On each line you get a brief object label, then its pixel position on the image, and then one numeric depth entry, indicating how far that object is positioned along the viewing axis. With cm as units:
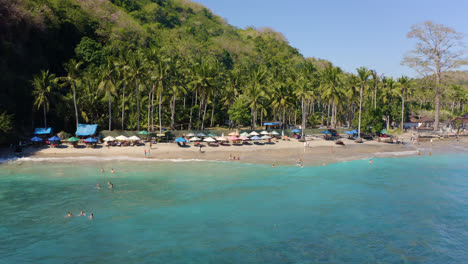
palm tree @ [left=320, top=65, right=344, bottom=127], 7606
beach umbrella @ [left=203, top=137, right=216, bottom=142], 5652
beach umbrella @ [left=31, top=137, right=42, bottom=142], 5022
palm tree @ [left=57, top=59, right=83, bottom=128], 5551
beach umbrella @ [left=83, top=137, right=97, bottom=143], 5153
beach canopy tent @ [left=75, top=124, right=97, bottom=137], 5593
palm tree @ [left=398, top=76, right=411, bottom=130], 8919
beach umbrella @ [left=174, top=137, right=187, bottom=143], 5426
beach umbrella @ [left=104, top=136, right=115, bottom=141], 5347
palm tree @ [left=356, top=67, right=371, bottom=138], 7606
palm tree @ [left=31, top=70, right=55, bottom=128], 5503
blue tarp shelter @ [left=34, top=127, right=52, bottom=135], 5444
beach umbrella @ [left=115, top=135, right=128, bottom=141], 5409
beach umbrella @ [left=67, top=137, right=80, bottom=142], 5042
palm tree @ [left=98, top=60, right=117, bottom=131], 5656
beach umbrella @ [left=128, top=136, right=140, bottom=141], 5397
